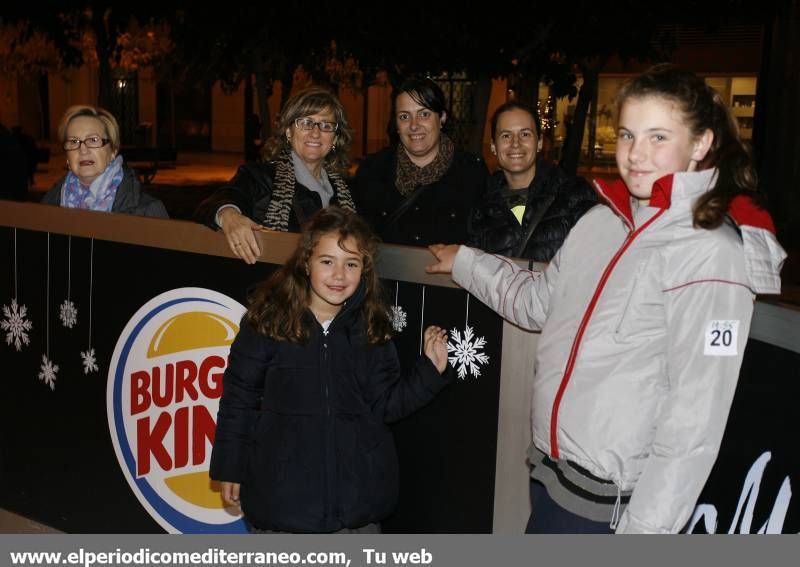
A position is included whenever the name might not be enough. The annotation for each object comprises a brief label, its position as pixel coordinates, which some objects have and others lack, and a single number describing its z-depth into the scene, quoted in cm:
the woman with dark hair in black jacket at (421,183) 399
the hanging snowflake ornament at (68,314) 415
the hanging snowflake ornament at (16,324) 434
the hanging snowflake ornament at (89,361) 410
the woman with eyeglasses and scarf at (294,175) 367
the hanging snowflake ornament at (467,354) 317
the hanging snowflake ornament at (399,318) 333
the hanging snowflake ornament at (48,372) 426
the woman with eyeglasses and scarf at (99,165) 416
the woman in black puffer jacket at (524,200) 370
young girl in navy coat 306
